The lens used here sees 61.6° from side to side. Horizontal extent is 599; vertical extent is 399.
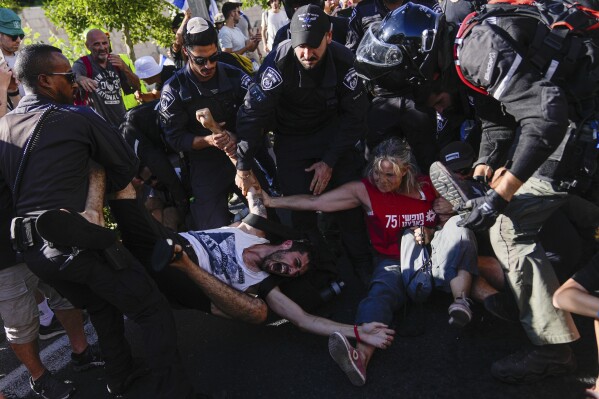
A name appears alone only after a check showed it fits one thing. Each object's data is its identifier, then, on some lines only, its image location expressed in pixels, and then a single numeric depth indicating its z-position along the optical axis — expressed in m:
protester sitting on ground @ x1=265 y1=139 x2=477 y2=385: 2.92
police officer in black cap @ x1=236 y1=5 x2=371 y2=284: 3.22
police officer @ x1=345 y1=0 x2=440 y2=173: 3.66
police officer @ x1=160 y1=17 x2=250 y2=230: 3.60
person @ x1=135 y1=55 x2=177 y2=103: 5.22
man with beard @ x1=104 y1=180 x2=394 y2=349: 2.76
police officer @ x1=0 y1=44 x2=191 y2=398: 2.37
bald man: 4.89
